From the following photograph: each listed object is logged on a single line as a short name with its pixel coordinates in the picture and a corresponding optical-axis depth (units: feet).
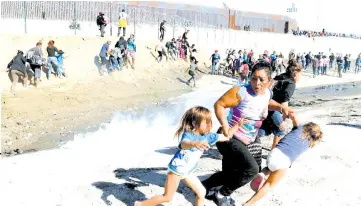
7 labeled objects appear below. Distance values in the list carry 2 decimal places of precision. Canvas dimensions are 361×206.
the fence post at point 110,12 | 98.14
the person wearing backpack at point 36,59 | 55.67
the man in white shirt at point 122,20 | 79.10
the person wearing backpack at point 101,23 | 74.10
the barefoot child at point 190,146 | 15.55
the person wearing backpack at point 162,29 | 87.66
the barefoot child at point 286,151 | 17.60
